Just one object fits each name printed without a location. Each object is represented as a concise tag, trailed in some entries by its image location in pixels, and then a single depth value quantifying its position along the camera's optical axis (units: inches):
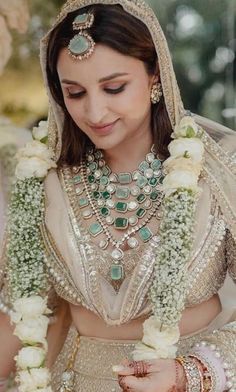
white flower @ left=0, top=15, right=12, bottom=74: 89.9
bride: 55.4
